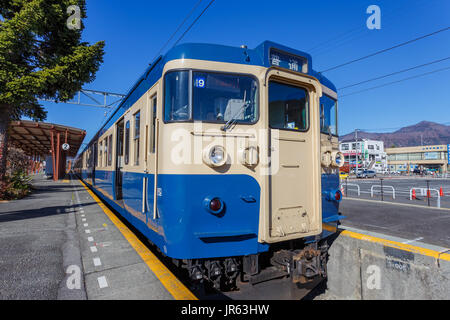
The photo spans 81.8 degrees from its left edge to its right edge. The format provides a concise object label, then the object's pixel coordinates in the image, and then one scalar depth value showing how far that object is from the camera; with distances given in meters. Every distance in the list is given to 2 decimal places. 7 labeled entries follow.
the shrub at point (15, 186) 10.91
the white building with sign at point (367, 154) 67.56
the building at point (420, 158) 65.44
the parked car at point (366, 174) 41.54
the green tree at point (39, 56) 9.76
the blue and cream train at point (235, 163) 2.94
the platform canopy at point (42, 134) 19.86
